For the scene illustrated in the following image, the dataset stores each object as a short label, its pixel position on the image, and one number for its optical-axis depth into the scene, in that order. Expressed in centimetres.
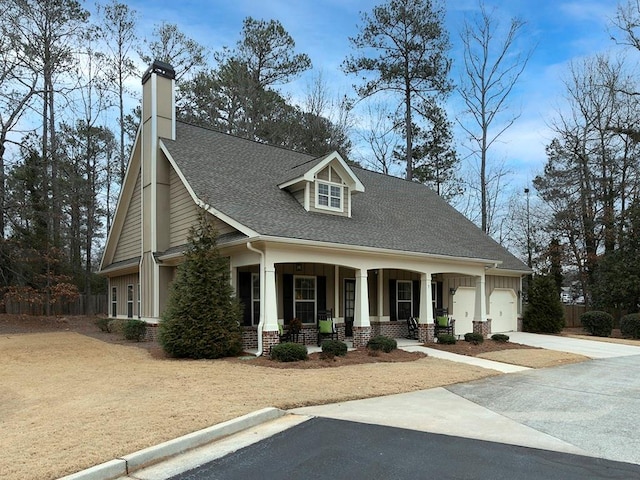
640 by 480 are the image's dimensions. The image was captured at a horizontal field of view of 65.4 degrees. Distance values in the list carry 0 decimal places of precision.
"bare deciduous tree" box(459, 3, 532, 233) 2917
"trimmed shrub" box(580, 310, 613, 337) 2198
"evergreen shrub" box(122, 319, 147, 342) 1609
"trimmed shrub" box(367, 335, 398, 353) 1323
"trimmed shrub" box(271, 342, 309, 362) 1131
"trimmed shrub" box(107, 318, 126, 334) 1872
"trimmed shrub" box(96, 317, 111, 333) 2016
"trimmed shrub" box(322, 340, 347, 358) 1195
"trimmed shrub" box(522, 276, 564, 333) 2183
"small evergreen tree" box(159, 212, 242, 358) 1170
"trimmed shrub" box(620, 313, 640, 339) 2113
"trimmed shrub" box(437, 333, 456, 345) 1540
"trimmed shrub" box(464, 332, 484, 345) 1555
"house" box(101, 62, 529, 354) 1318
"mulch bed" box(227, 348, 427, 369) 1104
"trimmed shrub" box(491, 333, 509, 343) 1634
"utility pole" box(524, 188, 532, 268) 3623
